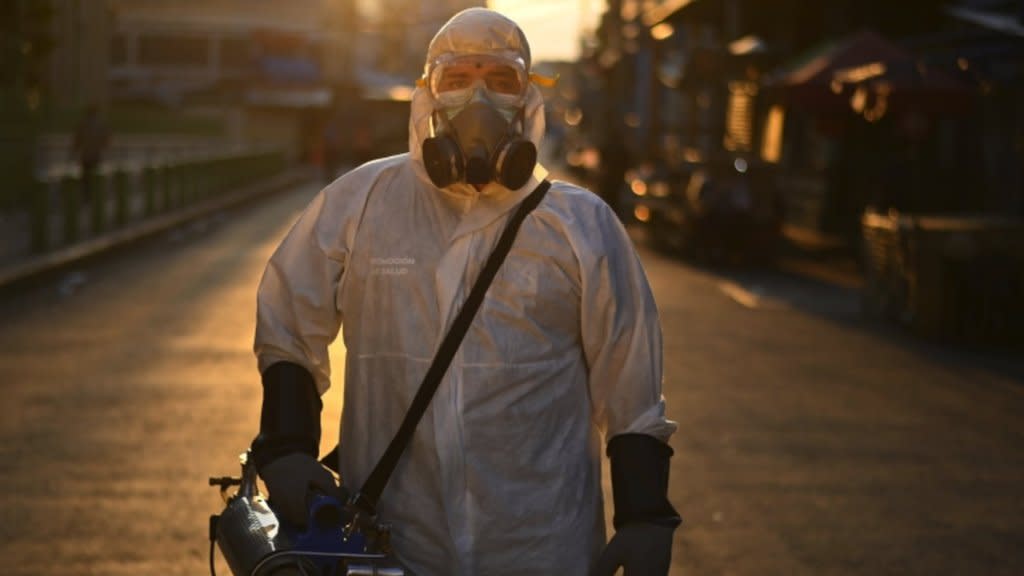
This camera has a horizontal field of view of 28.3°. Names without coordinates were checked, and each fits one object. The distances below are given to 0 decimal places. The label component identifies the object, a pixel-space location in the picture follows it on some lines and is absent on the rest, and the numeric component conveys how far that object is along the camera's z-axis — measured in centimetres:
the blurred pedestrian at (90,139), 3266
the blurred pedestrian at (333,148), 4309
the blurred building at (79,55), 5415
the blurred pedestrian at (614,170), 3869
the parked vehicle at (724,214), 2520
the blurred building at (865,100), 2506
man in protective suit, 349
